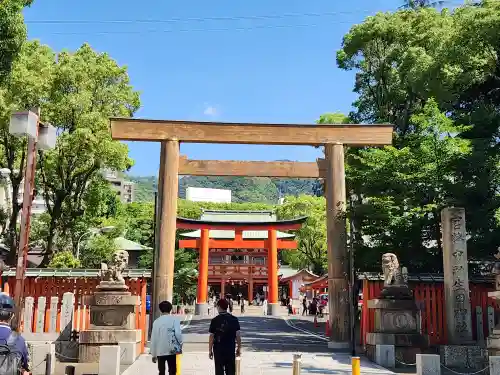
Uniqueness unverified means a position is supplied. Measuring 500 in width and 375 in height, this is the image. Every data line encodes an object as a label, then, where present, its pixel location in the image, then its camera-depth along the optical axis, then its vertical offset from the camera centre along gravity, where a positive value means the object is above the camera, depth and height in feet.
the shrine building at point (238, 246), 120.88 +8.53
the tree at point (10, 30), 51.65 +24.59
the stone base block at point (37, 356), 36.94 -5.84
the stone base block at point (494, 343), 34.43 -4.03
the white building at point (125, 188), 311.68 +56.98
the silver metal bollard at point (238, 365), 26.27 -4.49
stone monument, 42.65 -1.31
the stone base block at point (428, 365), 30.40 -4.83
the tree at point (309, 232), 155.84 +14.31
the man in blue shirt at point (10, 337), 15.87 -1.90
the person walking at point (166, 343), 24.91 -3.13
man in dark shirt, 24.66 -3.10
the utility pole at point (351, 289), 46.38 -0.81
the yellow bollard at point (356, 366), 26.11 -4.26
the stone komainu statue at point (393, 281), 44.78 +0.01
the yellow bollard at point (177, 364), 25.40 -4.40
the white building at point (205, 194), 373.40 +61.04
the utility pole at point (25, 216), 28.40 +3.35
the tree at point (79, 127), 77.97 +22.57
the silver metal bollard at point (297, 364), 26.84 -4.34
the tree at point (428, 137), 52.65 +16.41
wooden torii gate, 52.54 +14.44
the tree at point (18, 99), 73.10 +25.01
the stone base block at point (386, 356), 41.01 -5.89
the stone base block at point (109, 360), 33.32 -5.40
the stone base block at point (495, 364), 28.02 -4.39
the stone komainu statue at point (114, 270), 45.06 +0.55
